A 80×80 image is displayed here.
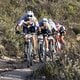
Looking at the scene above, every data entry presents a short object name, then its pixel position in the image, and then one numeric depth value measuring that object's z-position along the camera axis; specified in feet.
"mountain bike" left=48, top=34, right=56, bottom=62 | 47.47
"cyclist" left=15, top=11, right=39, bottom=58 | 42.22
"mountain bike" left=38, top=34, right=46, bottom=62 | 44.83
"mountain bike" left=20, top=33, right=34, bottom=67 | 41.55
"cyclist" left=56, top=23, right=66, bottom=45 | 53.78
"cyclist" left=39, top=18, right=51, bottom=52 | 44.89
